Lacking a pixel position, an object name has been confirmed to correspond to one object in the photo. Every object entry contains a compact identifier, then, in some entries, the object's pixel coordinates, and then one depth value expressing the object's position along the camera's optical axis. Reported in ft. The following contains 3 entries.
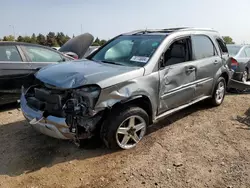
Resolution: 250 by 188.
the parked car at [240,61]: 18.76
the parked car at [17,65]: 12.41
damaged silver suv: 7.77
